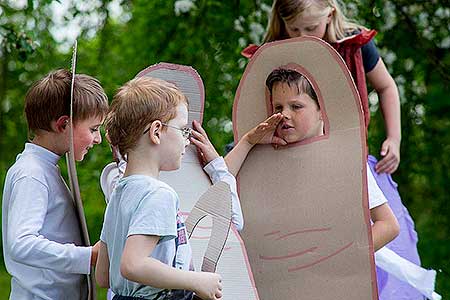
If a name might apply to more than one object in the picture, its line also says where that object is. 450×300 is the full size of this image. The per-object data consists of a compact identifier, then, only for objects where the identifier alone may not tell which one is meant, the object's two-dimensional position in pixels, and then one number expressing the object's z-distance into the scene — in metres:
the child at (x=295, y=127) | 5.44
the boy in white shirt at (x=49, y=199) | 4.70
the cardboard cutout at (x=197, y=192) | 5.02
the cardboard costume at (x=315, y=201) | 5.09
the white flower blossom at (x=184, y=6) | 10.28
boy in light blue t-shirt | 4.09
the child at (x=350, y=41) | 6.37
